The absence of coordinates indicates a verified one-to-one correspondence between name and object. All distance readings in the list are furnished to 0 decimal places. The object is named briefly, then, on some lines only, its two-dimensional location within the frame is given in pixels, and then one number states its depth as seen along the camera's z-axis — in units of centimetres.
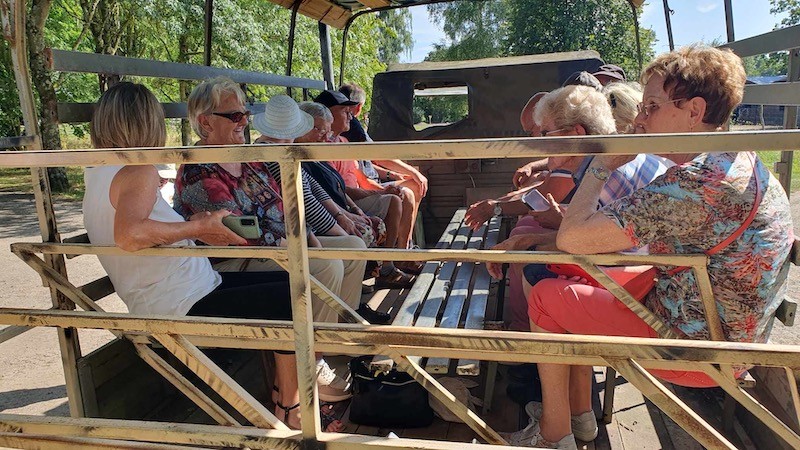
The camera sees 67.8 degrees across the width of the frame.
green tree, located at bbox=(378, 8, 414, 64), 3067
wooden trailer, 127
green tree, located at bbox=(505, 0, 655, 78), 1692
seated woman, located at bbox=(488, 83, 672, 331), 215
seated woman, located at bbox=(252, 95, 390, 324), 306
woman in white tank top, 199
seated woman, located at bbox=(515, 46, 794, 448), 163
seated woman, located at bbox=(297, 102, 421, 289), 365
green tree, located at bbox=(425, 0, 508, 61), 2861
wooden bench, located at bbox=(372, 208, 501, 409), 208
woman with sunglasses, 258
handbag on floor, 246
